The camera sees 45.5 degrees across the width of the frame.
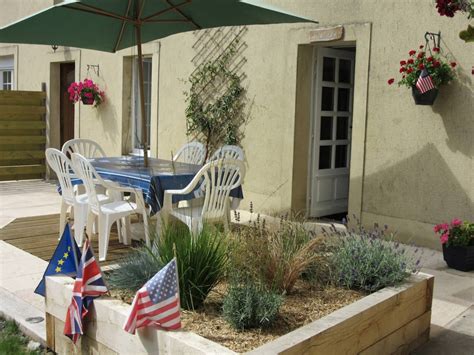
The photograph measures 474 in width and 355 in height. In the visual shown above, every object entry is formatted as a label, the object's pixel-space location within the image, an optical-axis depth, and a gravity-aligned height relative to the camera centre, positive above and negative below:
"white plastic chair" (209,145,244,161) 6.28 -0.31
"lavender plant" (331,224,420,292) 3.37 -0.82
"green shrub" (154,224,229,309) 3.07 -0.75
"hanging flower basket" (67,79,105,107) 9.93 +0.49
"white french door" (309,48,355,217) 7.17 -0.02
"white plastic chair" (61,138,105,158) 7.00 -0.35
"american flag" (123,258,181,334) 2.64 -0.86
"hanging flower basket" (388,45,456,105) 5.46 +0.57
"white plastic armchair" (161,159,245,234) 4.82 -0.59
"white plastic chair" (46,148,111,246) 5.32 -0.72
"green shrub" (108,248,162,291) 3.17 -0.85
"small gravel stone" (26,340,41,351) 3.39 -1.36
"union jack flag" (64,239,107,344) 2.99 -0.91
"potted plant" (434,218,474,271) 5.00 -0.99
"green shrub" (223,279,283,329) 2.79 -0.90
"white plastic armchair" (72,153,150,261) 4.94 -0.76
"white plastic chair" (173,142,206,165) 6.93 -0.36
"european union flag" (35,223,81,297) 3.29 -0.82
